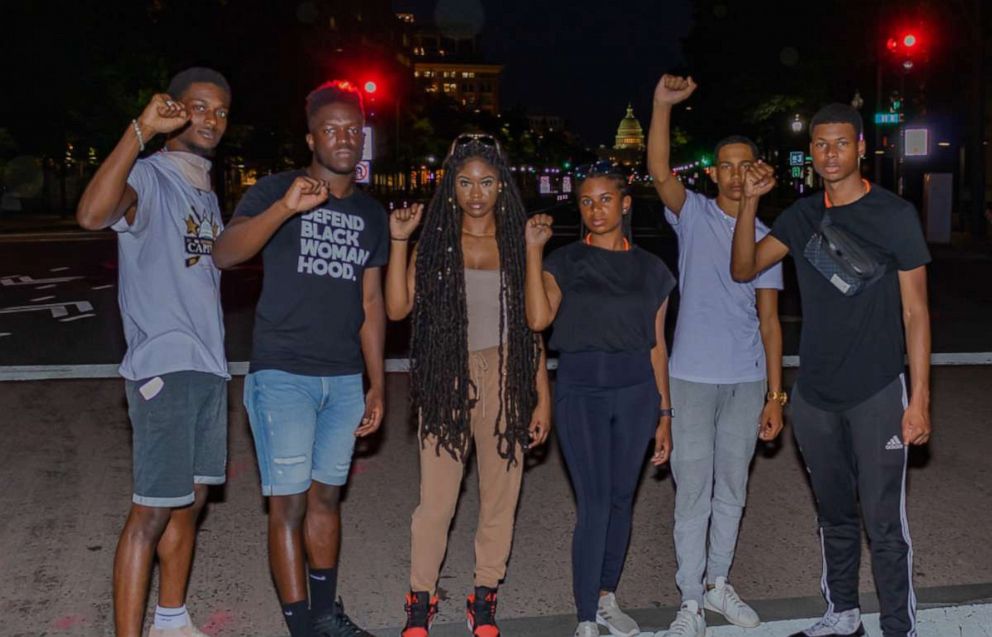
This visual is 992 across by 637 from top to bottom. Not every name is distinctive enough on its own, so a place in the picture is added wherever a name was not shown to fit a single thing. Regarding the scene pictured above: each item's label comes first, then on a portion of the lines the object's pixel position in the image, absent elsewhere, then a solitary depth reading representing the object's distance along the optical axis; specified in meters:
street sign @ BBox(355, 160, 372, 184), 17.25
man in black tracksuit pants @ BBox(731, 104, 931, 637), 4.07
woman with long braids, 4.31
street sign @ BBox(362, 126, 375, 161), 18.52
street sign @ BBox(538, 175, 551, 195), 134.38
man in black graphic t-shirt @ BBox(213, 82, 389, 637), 4.10
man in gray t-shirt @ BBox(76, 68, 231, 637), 3.88
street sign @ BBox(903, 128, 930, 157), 29.23
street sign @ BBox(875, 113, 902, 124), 28.75
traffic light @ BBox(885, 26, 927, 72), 24.45
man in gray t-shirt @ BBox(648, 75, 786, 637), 4.59
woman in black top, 4.34
